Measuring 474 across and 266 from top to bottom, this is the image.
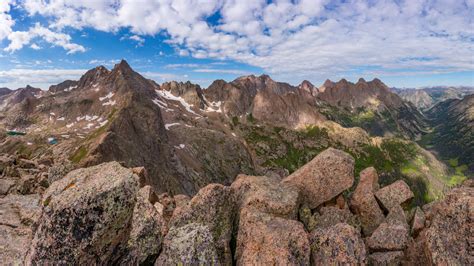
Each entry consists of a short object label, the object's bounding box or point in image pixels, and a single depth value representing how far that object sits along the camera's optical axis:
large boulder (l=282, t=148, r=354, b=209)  26.97
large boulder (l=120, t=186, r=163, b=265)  14.40
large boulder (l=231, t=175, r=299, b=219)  20.89
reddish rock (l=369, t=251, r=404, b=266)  18.44
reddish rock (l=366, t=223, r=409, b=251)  20.86
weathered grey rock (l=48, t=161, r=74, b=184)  26.31
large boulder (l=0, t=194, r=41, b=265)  16.20
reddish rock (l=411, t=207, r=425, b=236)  22.86
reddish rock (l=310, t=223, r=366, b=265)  16.25
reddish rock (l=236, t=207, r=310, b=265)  15.59
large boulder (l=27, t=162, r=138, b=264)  11.98
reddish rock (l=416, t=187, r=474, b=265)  14.62
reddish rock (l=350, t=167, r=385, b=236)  27.02
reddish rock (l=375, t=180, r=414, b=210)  29.21
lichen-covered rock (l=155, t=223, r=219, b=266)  14.88
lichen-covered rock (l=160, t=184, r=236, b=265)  19.19
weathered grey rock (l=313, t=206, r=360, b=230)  24.09
